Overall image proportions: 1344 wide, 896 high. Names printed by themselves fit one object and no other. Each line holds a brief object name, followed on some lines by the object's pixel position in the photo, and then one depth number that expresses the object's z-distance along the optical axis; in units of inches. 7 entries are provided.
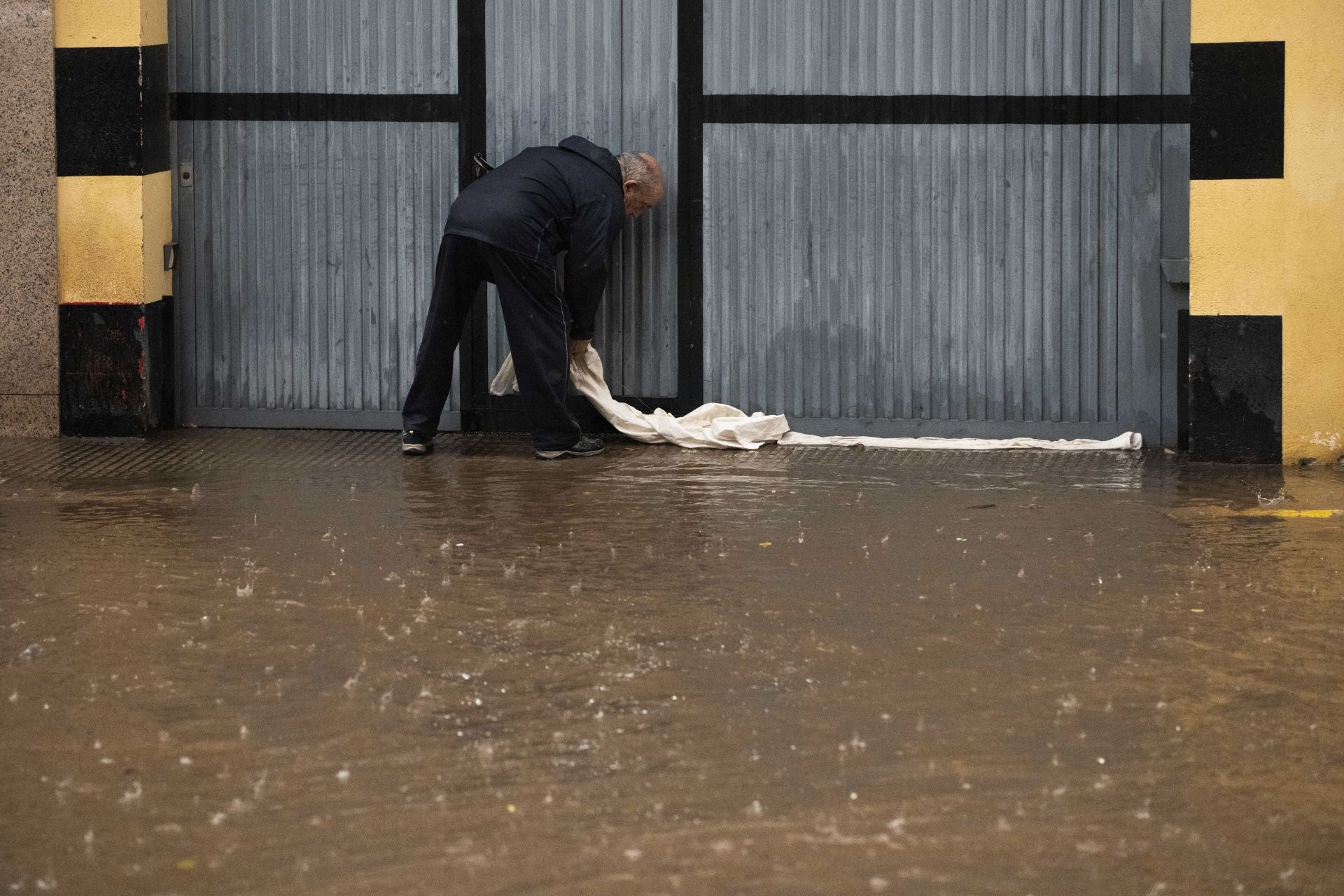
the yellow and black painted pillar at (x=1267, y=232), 637.3
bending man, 658.8
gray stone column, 697.0
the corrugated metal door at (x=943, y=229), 684.7
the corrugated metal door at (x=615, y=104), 698.2
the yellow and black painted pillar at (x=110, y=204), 695.7
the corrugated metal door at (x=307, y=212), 713.0
